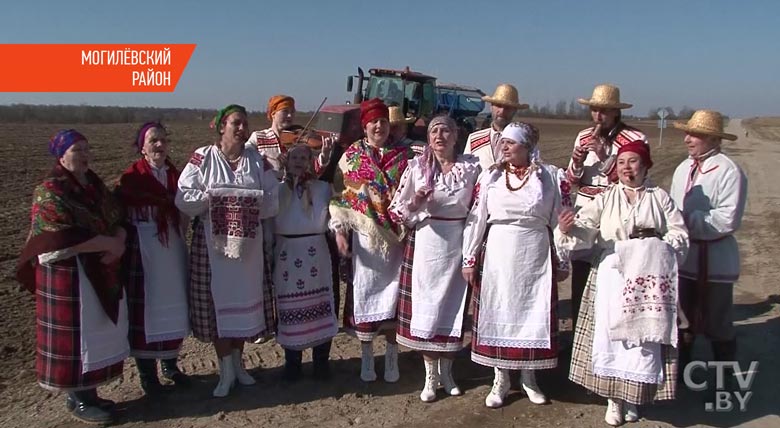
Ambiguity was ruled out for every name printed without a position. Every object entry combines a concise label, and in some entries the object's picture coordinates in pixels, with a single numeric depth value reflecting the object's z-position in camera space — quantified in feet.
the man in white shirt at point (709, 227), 12.60
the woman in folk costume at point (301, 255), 13.56
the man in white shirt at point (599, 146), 13.34
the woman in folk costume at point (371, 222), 13.35
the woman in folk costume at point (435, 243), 12.88
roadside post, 79.44
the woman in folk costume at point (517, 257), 12.28
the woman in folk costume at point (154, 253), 12.78
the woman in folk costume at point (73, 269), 11.45
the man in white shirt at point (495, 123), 14.93
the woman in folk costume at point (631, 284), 11.48
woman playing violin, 14.84
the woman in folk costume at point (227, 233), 12.63
